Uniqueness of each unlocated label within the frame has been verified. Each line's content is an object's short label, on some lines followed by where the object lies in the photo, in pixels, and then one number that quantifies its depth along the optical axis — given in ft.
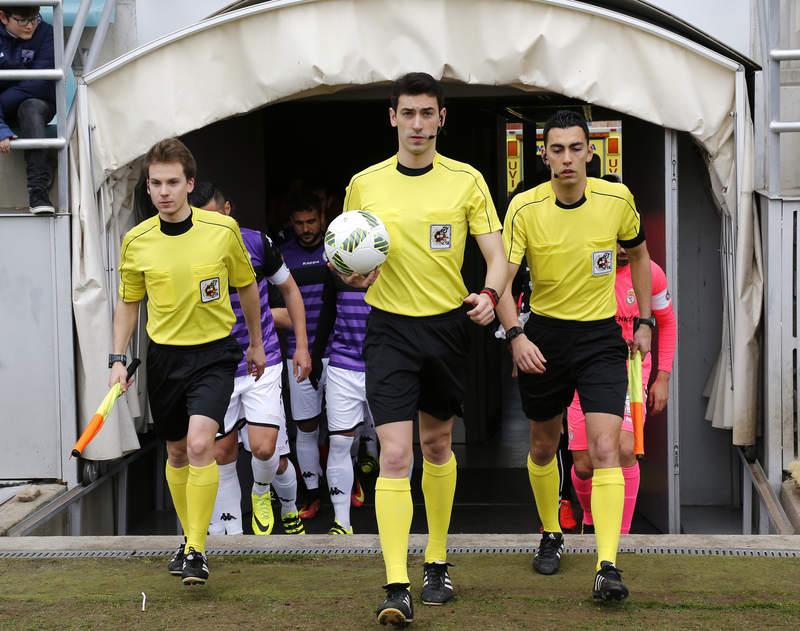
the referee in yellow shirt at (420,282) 31.63
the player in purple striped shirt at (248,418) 45.57
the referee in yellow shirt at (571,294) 33.53
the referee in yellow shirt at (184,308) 34.65
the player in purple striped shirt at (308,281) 51.06
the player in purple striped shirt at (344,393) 48.49
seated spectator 48.32
